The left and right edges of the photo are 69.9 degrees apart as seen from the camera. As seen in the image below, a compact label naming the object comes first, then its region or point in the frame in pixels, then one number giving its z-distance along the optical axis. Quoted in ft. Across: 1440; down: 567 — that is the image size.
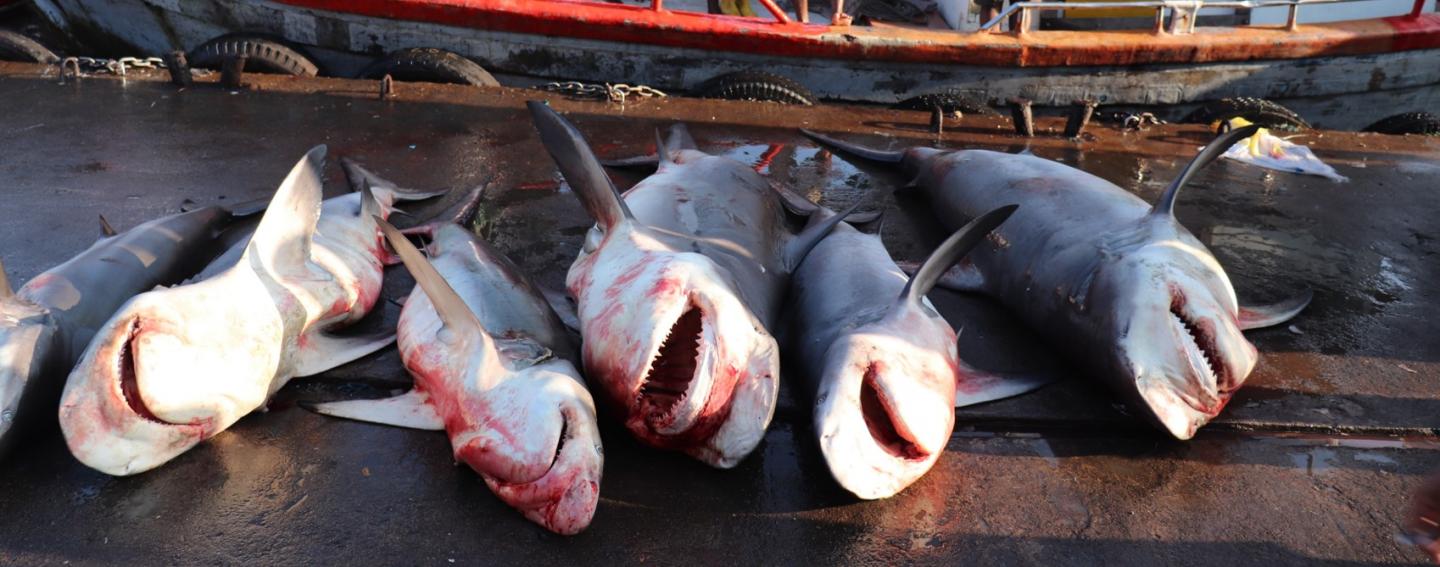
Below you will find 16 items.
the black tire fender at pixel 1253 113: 25.07
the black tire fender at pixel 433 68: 25.70
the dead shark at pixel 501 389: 8.87
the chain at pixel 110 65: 24.76
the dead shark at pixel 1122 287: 10.68
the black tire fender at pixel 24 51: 26.32
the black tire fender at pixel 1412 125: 25.94
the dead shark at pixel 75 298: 9.93
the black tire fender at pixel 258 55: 26.21
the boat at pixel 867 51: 26.61
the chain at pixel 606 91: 24.45
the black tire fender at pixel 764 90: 25.52
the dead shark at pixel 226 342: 9.46
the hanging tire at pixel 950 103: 25.52
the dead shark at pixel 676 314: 9.60
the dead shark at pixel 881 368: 9.25
